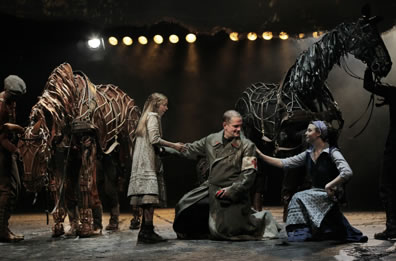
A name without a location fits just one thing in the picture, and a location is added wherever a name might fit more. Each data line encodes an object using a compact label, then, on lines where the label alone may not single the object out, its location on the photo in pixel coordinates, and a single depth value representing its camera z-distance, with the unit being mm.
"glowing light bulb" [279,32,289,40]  8641
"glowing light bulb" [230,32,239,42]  8734
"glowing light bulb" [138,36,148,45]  8789
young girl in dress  4879
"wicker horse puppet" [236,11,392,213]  5258
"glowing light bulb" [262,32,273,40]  8680
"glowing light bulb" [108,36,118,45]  8820
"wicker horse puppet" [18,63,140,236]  5188
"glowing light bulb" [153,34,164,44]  8766
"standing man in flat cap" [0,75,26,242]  5223
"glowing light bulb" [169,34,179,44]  8773
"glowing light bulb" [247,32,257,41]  8695
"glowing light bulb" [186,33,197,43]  8727
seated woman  4699
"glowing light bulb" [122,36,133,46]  8812
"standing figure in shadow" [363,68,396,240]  4816
